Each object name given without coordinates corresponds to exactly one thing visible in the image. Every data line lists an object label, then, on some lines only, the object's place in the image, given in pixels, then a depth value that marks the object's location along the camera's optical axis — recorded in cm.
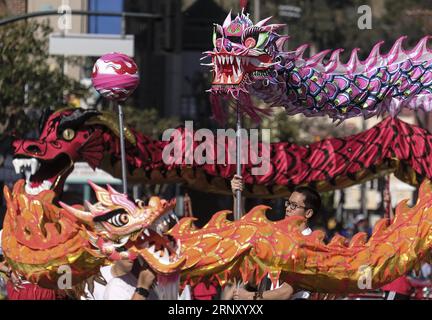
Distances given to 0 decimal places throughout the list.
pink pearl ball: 1513
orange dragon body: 1095
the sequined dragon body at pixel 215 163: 1751
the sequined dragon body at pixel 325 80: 1369
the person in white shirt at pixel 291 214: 1210
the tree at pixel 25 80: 3768
